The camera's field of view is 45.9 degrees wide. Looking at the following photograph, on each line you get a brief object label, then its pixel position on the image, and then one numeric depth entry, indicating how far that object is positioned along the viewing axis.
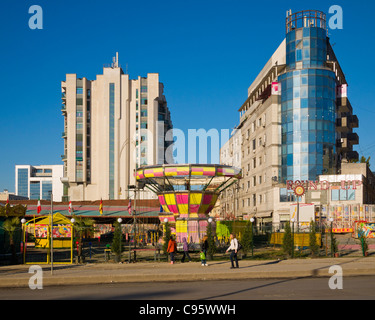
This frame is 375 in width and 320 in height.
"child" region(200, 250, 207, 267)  23.10
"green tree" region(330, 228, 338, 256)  28.63
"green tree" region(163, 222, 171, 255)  27.52
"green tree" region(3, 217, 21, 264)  25.86
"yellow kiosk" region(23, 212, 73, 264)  26.61
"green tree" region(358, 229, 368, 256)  28.53
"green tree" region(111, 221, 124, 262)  25.82
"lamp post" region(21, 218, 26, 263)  25.62
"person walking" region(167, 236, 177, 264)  24.90
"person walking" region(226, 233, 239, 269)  21.64
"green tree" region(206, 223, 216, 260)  26.50
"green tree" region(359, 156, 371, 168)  70.06
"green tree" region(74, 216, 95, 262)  26.78
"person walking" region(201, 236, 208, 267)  23.62
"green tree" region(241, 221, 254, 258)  27.80
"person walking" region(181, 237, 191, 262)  25.56
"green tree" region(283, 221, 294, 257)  27.60
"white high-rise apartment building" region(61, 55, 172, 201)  94.50
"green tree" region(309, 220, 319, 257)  27.61
